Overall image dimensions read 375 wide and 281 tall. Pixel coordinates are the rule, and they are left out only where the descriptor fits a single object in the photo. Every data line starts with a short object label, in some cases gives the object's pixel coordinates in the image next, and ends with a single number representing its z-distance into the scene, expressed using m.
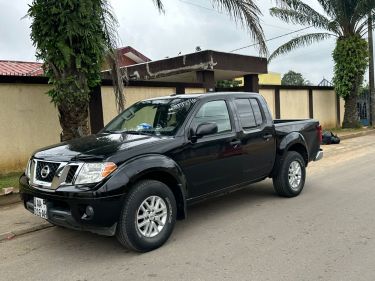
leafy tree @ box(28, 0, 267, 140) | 7.85
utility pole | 20.70
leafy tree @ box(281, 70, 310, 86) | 66.56
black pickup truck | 4.49
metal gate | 24.79
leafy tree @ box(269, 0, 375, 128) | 18.80
